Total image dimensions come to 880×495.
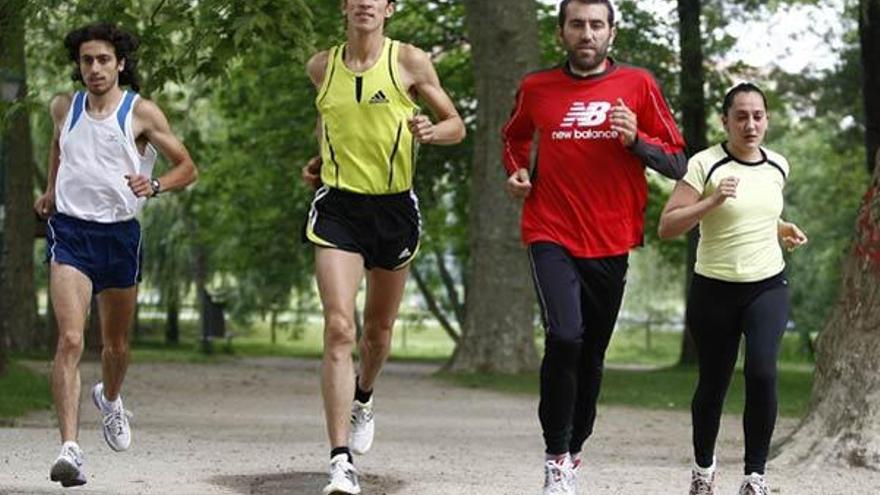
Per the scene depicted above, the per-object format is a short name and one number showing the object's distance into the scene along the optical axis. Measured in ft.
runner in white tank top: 29.14
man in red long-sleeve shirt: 26.73
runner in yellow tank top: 27.50
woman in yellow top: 27.99
